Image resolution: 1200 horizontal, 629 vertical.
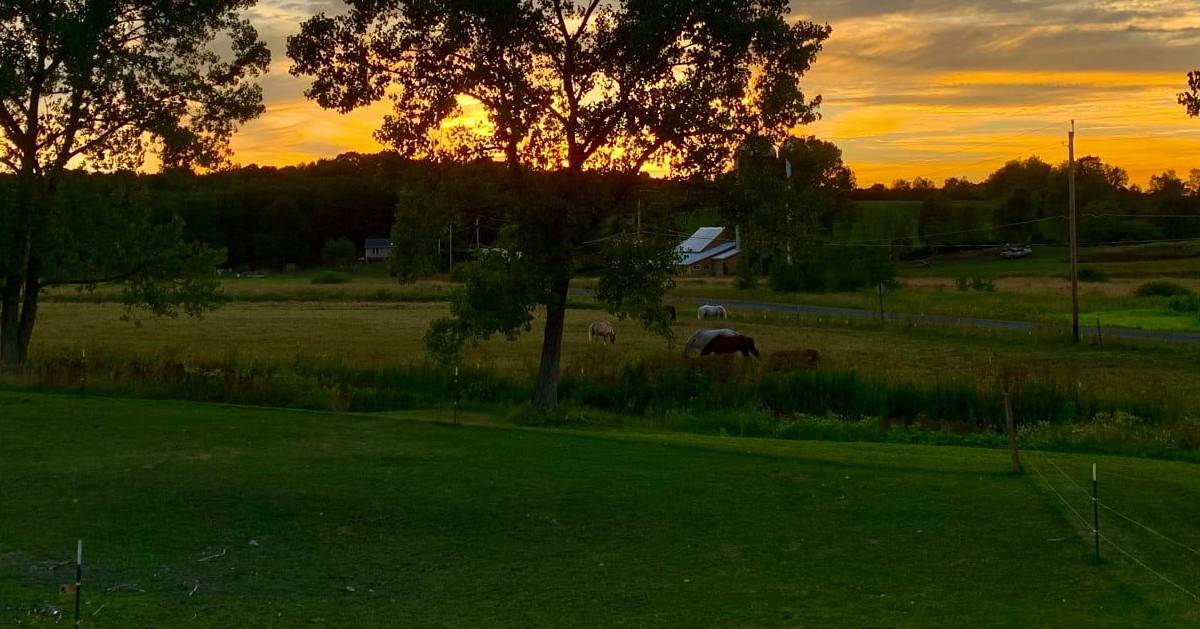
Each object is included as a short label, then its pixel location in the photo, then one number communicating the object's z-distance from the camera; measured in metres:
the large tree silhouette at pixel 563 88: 24.11
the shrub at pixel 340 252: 158.25
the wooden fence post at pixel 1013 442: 15.69
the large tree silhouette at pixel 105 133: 29.83
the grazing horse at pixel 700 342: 39.50
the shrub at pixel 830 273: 86.31
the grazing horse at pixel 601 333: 49.00
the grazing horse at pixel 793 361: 31.65
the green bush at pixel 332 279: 112.41
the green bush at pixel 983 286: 86.81
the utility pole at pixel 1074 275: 47.81
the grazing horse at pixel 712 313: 61.50
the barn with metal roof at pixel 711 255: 144.73
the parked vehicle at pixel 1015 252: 139.18
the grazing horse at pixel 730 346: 38.88
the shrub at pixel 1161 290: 79.81
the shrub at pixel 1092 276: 98.68
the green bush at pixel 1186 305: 64.81
